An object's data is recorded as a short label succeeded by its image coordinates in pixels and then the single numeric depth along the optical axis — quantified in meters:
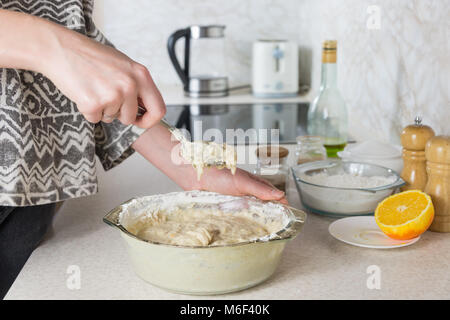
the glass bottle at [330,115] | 1.44
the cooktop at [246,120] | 1.71
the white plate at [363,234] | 0.89
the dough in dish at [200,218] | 0.84
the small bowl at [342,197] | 1.01
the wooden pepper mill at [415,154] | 0.99
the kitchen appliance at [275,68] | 2.34
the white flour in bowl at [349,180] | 1.04
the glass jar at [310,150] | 1.25
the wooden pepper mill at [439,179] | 0.93
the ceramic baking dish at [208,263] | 0.73
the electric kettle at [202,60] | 2.39
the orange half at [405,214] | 0.89
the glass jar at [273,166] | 1.14
